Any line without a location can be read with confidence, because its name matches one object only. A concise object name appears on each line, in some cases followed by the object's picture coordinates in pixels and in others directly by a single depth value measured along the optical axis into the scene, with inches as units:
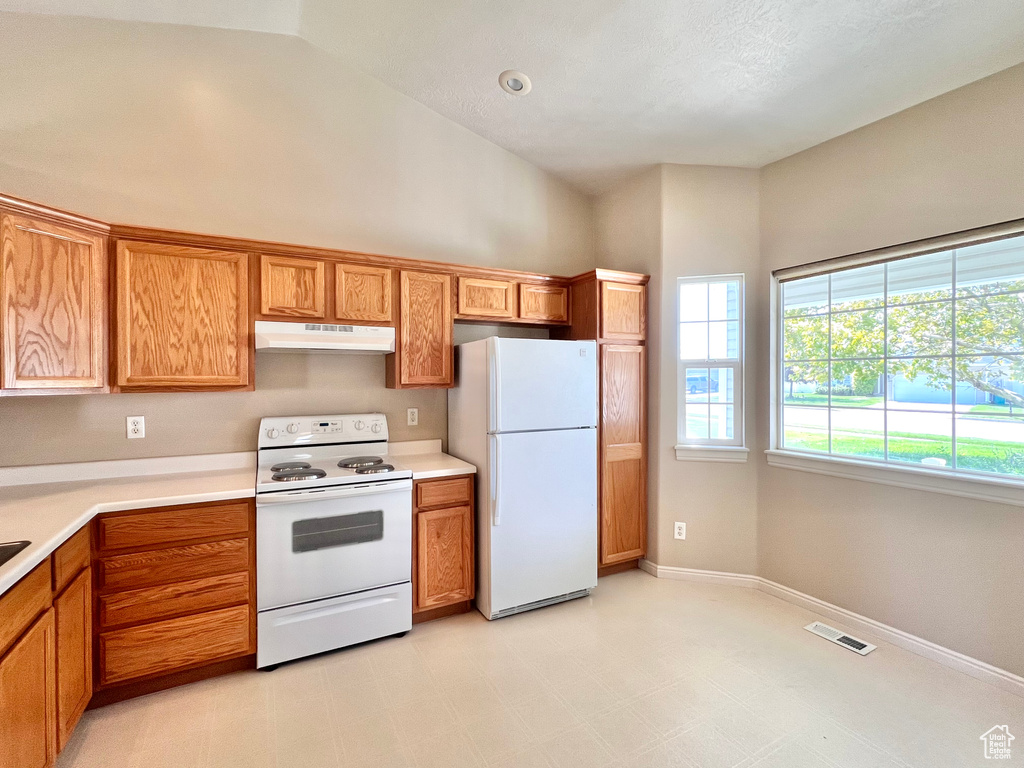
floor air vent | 98.3
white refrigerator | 109.9
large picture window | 87.1
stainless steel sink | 55.6
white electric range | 91.3
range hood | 100.5
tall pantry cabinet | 130.3
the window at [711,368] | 128.9
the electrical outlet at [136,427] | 99.6
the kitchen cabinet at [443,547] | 107.3
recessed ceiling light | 107.7
